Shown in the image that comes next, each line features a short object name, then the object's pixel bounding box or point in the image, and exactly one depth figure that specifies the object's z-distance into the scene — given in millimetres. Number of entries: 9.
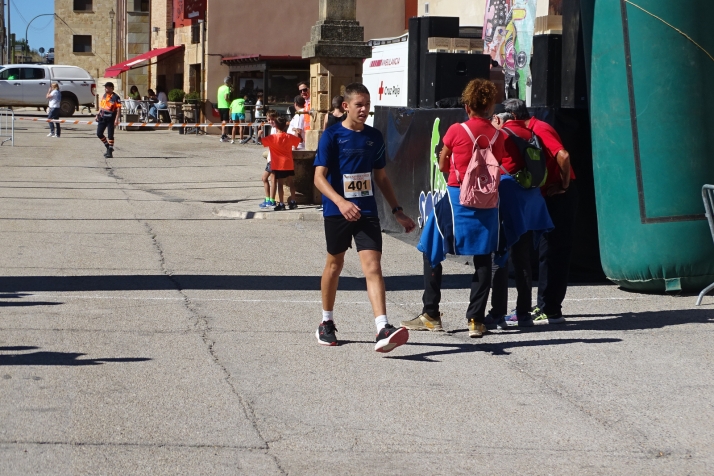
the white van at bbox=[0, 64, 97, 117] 43906
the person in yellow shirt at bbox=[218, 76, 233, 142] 34625
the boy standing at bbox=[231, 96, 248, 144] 32844
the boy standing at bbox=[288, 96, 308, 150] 16984
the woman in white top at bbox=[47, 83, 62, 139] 33594
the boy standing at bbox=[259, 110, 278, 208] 15297
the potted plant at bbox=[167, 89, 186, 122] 38156
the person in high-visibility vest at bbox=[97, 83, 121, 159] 25453
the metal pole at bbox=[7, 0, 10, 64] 70062
